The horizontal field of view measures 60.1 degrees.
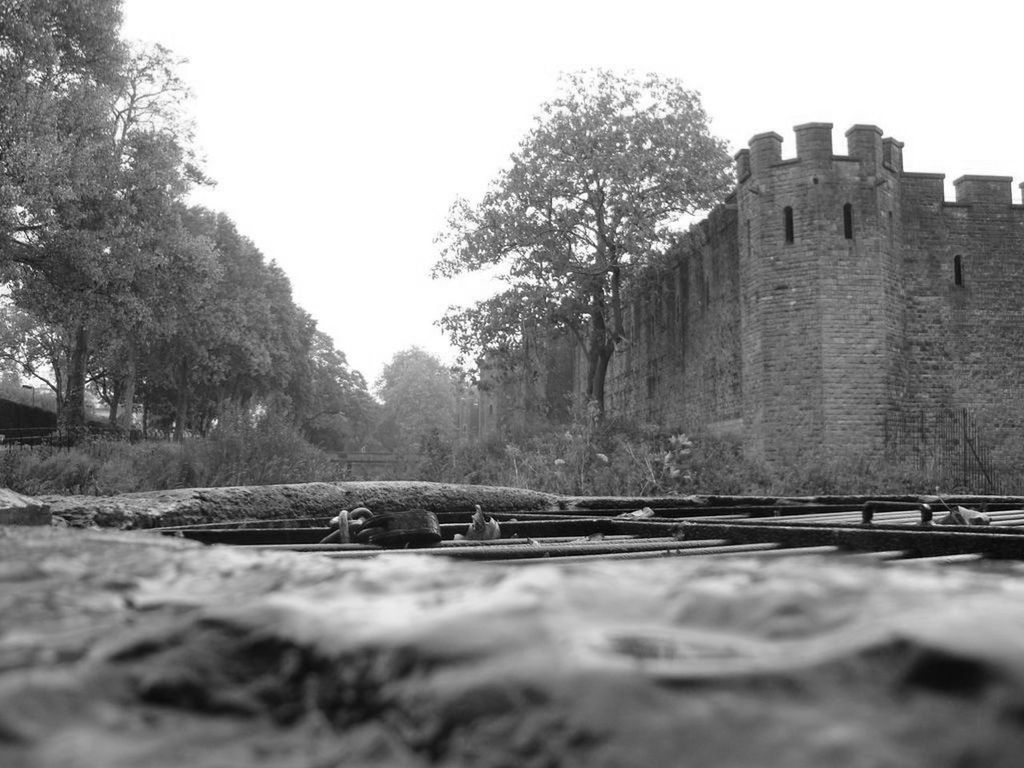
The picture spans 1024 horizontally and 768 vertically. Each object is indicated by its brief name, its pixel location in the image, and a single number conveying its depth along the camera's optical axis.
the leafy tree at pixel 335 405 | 52.28
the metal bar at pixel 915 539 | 2.18
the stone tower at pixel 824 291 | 18.97
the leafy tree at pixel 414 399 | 74.81
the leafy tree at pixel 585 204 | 24.09
